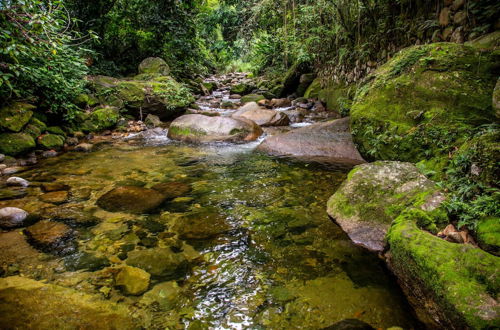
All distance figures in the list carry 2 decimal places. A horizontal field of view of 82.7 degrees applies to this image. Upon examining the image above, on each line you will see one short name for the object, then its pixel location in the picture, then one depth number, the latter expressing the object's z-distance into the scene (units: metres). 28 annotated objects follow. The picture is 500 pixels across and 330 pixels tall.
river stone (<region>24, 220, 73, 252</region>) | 2.85
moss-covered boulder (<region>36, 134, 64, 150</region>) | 6.18
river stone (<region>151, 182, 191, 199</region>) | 4.17
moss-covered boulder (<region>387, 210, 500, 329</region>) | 1.57
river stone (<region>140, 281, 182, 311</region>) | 2.14
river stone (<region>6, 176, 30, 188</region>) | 4.38
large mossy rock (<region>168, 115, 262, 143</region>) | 7.33
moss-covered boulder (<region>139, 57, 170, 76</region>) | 12.15
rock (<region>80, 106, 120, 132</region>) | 7.77
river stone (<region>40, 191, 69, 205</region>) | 3.88
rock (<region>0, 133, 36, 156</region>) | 5.42
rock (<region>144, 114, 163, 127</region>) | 9.30
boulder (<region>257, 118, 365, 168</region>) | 5.59
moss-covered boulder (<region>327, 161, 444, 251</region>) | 2.67
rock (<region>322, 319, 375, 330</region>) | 1.89
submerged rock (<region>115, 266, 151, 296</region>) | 2.29
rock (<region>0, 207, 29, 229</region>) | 3.15
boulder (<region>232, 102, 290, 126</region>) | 8.80
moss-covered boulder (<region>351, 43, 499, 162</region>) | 3.61
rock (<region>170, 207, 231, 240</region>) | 3.11
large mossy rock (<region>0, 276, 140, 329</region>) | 1.90
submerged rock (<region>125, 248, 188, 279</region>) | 2.51
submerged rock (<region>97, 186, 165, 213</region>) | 3.69
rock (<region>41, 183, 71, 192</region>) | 4.27
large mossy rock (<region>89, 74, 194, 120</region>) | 8.92
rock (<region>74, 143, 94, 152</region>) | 6.56
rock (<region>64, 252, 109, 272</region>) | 2.54
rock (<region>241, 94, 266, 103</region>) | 12.95
